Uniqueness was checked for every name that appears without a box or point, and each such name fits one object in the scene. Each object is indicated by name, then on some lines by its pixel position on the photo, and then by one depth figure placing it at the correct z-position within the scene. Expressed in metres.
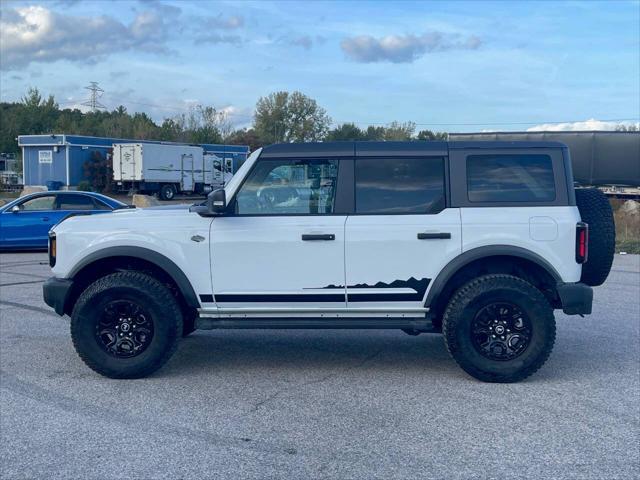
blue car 16.22
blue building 41.19
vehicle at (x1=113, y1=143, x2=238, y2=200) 41.41
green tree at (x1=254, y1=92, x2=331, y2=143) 54.34
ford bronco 6.45
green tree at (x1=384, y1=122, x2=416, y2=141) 45.34
